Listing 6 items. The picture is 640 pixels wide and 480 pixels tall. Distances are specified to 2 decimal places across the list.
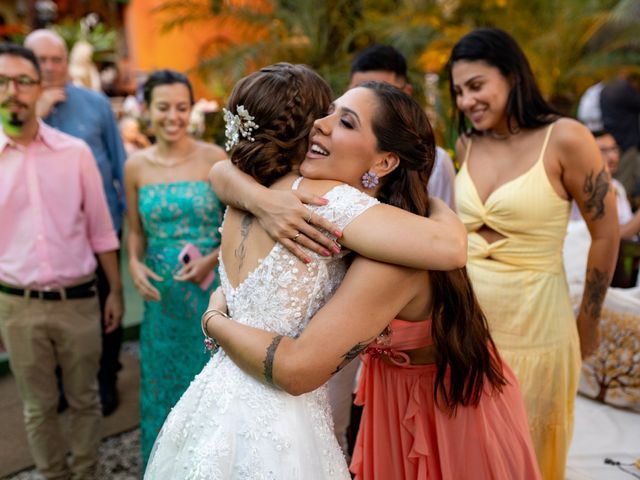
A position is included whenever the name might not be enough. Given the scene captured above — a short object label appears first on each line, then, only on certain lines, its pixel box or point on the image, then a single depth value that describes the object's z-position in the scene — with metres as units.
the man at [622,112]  6.58
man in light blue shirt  3.47
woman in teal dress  2.75
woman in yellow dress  2.05
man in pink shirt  2.46
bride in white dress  1.26
